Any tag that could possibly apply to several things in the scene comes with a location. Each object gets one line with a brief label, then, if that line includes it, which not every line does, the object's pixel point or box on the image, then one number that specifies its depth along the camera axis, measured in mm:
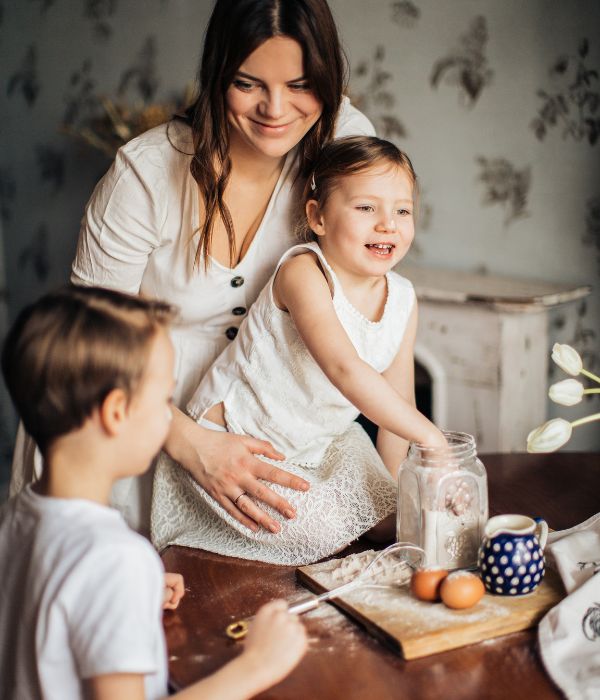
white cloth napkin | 956
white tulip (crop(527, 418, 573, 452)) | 1144
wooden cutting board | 1016
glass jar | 1187
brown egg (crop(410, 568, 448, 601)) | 1095
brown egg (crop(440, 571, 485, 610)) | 1069
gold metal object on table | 1052
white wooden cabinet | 2357
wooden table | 948
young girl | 1362
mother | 1398
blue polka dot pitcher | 1096
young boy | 861
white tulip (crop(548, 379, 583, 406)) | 1183
